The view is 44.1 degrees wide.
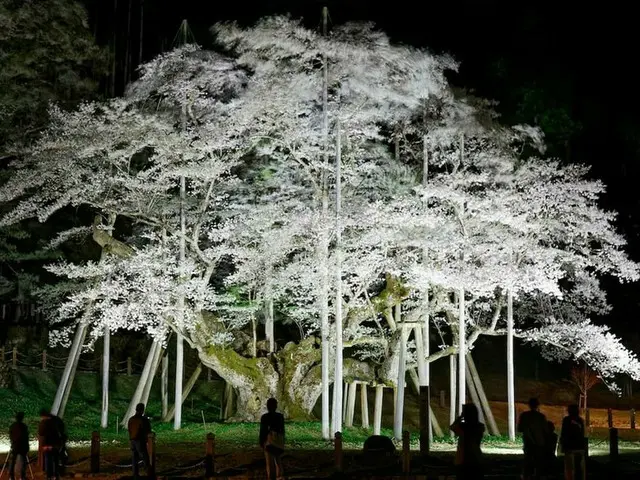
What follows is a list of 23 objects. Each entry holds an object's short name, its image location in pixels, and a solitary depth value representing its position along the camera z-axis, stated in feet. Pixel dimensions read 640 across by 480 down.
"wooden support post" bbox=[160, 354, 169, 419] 104.47
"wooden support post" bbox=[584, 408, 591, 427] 96.30
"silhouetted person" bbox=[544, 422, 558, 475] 40.22
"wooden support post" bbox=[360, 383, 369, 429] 102.37
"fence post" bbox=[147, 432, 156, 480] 50.06
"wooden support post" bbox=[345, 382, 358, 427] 102.47
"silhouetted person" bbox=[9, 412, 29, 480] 47.57
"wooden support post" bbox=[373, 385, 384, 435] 86.22
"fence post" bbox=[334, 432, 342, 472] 51.01
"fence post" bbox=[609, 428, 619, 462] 51.37
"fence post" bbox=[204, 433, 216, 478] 47.68
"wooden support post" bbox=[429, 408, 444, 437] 94.63
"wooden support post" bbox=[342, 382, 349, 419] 104.07
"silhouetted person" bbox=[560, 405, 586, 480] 41.81
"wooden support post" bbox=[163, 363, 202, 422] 99.45
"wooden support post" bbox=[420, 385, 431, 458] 51.96
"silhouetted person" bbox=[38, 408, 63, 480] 46.65
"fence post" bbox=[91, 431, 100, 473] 52.34
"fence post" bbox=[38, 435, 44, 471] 46.80
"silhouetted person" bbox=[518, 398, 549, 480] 39.81
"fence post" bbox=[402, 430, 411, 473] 49.10
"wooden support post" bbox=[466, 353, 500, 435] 95.55
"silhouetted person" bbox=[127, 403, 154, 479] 46.47
